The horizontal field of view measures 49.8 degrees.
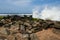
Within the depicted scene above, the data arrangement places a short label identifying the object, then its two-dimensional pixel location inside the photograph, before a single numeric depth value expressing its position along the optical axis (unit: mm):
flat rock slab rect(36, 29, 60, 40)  7668
